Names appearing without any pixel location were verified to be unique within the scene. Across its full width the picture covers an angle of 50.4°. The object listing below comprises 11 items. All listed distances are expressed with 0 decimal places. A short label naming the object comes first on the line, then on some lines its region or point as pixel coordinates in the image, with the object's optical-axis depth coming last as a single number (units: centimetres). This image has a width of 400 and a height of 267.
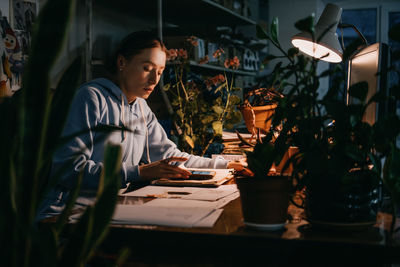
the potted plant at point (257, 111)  204
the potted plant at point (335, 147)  78
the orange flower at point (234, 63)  273
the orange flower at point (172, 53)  239
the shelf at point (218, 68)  289
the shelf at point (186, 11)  294
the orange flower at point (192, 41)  268
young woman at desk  157
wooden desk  76
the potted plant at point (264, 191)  83
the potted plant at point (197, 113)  235
